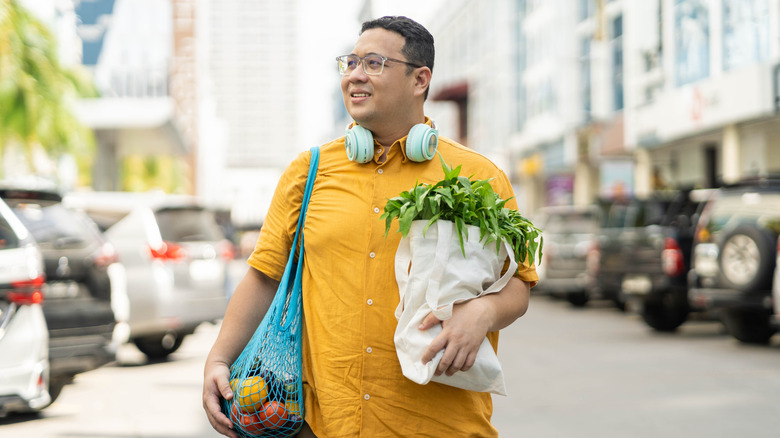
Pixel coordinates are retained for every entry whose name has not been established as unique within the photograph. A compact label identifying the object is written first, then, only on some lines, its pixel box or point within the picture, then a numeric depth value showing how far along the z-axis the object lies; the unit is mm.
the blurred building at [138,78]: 27422
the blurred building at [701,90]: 21859
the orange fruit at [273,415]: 2439
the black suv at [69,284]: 7547
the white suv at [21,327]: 6363
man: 2453
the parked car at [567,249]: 19062
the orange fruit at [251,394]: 2439
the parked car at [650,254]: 13727
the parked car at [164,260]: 10445
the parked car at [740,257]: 10969
